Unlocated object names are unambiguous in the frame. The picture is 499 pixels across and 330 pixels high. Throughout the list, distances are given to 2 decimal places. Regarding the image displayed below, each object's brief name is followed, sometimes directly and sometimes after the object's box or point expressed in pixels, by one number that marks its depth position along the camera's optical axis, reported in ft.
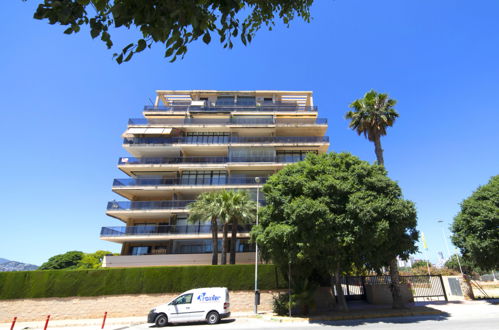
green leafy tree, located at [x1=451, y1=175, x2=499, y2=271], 52.90
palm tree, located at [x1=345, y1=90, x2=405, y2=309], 69.46
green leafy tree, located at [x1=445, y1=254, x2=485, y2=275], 193.16
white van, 46.32
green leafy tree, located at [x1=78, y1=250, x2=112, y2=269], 176.76
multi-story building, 87.60
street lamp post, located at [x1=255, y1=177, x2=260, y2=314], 54.19
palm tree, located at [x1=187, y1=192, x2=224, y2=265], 72.94
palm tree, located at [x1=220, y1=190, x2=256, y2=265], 72.64
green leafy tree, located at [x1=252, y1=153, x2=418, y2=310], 41.98
